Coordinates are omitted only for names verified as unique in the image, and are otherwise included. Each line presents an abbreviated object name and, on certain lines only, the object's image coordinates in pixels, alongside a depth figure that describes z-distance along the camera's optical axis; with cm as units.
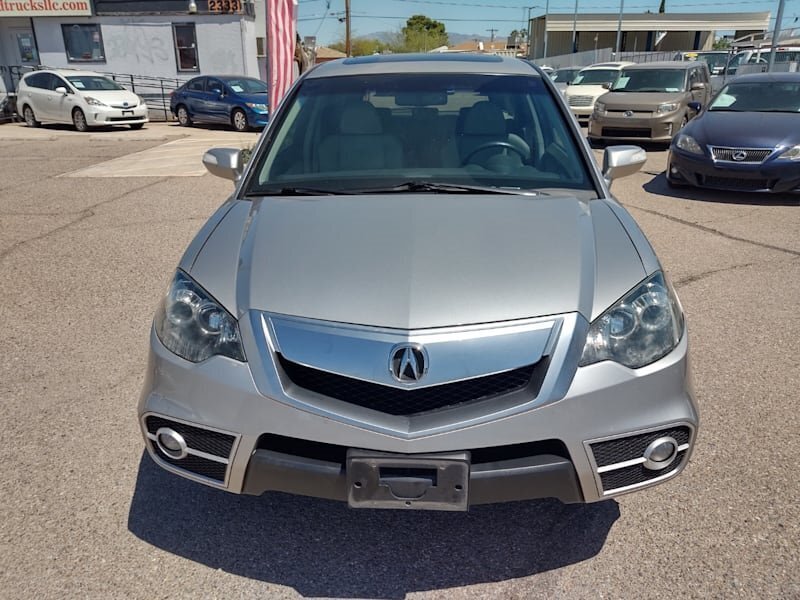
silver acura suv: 194
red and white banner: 827
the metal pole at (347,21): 4000
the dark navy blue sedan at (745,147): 777
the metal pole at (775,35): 2365
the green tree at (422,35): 8381
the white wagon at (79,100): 1727
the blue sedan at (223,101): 1719
